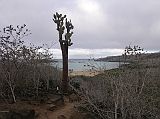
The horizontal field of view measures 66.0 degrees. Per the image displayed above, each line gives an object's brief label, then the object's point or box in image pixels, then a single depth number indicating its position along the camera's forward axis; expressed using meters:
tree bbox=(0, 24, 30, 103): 5.75
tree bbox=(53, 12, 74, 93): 6.45
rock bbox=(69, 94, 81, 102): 6.31
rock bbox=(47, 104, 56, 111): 5.63
